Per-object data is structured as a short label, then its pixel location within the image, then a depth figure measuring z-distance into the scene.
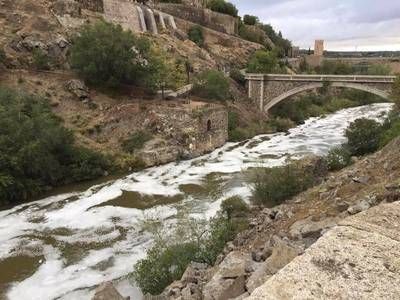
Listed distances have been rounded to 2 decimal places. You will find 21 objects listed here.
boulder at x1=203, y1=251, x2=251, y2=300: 10.26
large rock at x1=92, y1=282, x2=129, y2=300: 13.49
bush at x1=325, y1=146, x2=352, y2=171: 28.61
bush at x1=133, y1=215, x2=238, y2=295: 15.22
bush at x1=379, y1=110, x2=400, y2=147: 28.59
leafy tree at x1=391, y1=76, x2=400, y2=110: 37.91
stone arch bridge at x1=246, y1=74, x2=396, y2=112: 47.00
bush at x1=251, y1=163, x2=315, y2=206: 21.77
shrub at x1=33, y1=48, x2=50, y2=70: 42.19
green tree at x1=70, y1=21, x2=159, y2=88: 39.91
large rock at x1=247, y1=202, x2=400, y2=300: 5.91
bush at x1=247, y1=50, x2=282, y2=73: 61.41
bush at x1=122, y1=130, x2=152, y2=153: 36.22
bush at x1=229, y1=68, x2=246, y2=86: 58.03
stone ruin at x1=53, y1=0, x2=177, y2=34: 50.28
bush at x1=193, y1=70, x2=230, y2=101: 48.69
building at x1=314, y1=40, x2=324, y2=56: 125.88
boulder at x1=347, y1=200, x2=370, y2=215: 12.40
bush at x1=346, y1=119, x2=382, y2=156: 33.28
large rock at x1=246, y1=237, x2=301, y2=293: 9.38
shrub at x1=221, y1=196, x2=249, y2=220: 21.09
